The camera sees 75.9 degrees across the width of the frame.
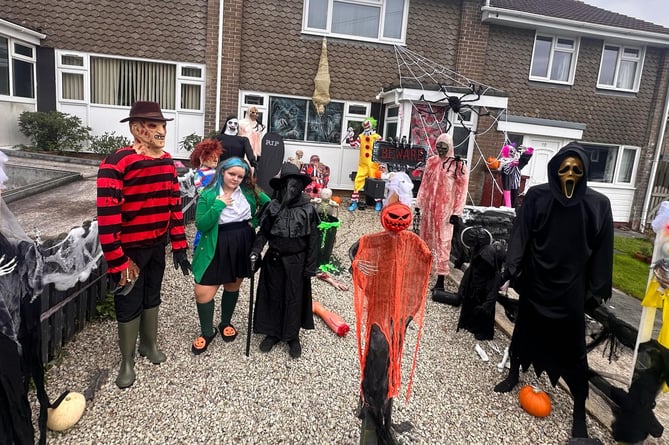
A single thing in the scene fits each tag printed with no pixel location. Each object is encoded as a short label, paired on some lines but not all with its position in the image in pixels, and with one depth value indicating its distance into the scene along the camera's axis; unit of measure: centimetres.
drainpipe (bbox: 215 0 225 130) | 1040
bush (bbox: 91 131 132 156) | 1027
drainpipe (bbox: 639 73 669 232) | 1316
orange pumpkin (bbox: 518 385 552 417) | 320
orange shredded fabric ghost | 246
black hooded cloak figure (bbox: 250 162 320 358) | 358
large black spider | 945
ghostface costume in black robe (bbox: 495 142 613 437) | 294
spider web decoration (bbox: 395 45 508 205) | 991
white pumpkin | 261
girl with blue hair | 344
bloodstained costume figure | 532
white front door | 1238
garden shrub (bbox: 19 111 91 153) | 971
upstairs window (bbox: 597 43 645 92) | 1280
